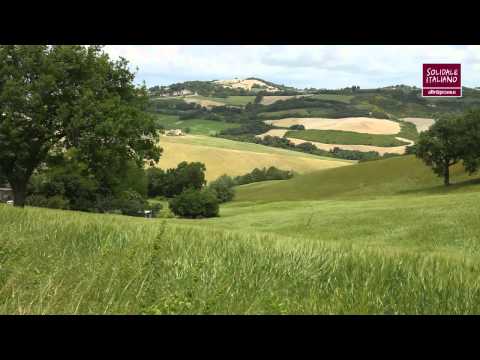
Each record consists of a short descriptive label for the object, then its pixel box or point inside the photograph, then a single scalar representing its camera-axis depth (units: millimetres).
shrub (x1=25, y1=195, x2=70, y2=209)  55212
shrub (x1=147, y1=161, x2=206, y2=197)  88125
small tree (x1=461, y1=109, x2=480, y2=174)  64875
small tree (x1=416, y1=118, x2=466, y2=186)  66312
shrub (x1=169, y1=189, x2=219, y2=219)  74688
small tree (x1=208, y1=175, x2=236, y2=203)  86750
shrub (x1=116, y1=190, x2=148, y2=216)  66500
